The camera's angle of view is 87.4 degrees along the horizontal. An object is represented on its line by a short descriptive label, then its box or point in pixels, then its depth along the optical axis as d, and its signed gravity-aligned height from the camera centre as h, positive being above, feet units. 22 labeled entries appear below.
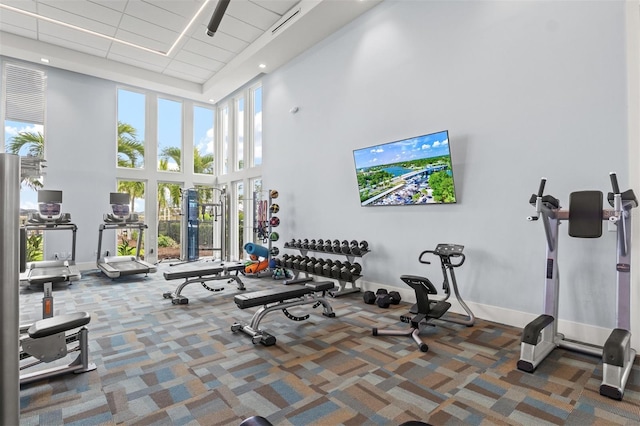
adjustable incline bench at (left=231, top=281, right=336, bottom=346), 9.82 -2.88
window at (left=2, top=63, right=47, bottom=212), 21.67 +6.77
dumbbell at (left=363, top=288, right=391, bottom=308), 13.39 -3.42
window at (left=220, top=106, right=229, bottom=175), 29.55 +7.17
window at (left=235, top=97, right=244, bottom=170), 27.58 +6.83
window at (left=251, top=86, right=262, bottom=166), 25.55 +6.85
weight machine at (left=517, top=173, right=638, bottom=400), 6.89 -1.79
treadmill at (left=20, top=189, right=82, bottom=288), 18.12 -0.48
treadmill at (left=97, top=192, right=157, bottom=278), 21.15 -0.57
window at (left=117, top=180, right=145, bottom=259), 25.99 +0.03
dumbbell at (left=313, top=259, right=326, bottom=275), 16.10 -2.50
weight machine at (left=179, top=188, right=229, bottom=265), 26.48 -0.66
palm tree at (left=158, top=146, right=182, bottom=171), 27.74 +5.21
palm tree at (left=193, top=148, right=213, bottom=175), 29.81 +4.80
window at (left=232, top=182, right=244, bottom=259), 27.58 -0.13
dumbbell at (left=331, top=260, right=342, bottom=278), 15.23 -2.49
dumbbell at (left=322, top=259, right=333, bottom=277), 15.65 -2.50
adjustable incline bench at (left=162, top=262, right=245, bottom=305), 14.33 -2.70
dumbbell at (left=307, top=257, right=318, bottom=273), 16.52 -2.45
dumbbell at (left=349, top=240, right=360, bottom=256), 15.21 -1.53
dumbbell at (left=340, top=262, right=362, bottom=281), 14.80 -2.54
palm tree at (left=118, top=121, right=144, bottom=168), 25.84 +5.40
